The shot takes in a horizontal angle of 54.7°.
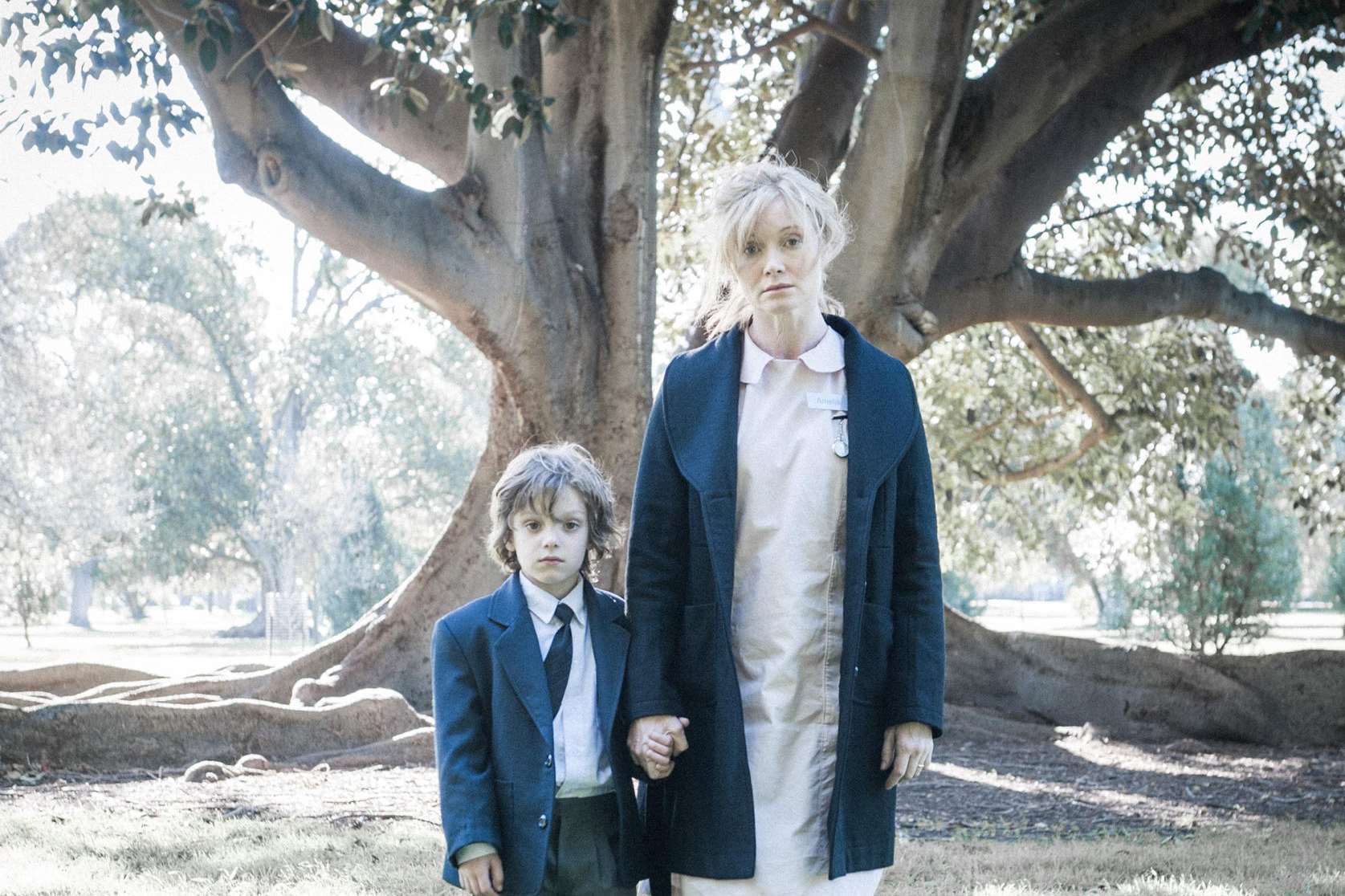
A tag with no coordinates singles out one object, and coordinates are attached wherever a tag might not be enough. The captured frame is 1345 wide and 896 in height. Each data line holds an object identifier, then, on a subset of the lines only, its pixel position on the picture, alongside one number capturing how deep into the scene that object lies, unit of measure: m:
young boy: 2.62
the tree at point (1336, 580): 27.42
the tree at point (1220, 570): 15.38
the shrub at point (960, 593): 35.50
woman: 2.48
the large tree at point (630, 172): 6.39
